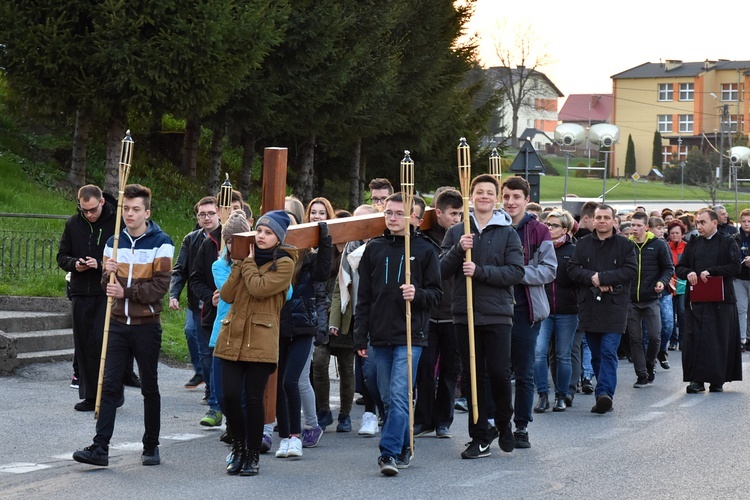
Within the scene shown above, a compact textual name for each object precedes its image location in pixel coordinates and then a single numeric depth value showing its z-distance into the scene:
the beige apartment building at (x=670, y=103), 118.25
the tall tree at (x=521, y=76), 82.75
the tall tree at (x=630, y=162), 113.44
